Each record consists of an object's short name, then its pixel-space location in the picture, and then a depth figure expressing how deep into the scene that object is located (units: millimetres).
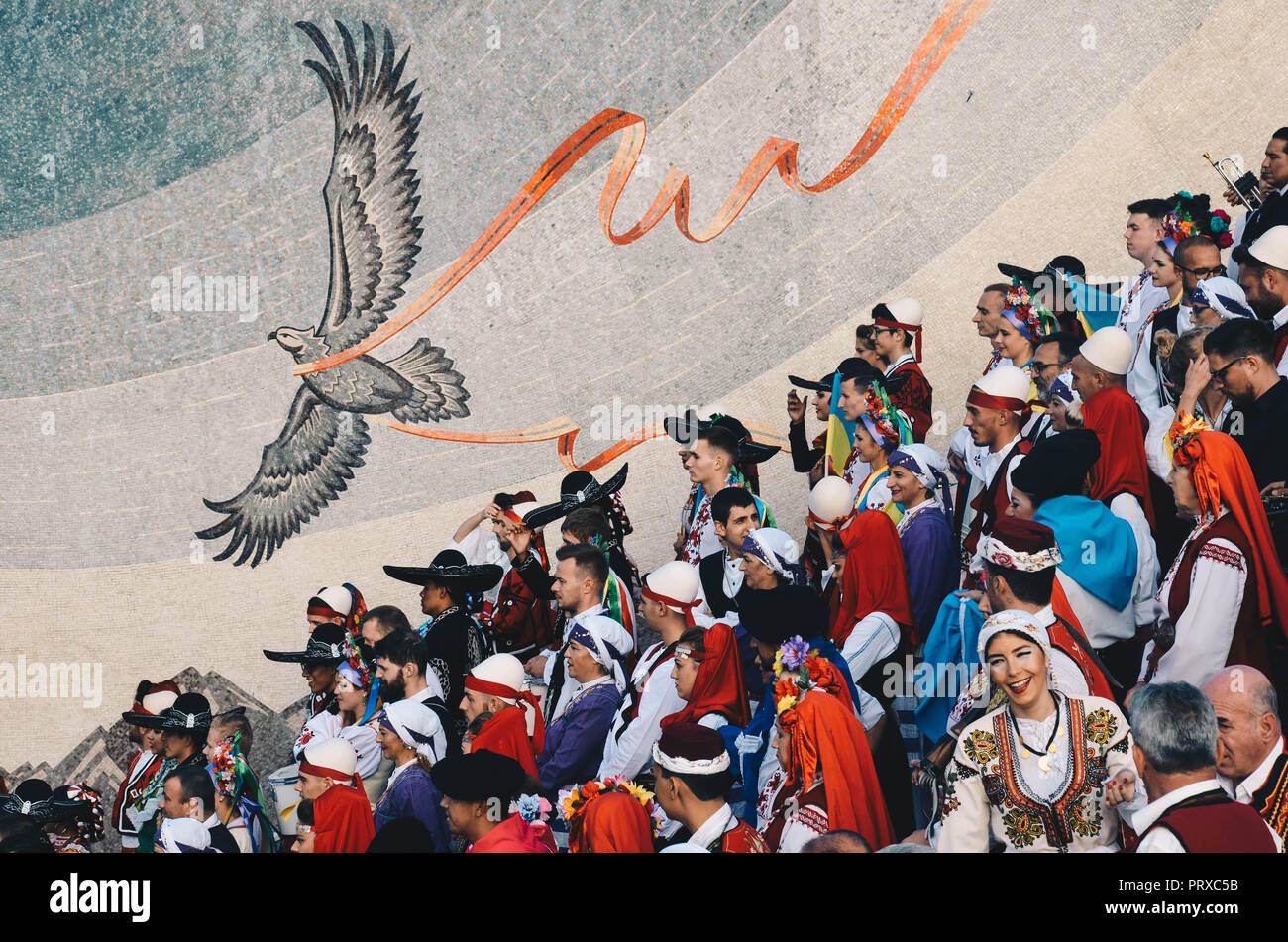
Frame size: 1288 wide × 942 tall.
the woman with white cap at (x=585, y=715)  6480
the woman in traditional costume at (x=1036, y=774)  4461
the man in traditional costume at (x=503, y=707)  6523
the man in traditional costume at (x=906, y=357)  8547
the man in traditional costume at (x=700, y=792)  5004
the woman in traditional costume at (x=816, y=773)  5164
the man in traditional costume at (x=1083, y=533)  6164
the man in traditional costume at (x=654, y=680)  6266
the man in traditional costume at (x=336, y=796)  6230
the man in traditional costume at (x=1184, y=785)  3820
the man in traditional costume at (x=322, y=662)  8109
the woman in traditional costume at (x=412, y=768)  6383
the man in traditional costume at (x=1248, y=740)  4539
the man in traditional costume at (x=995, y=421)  7129
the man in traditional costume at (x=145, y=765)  8148
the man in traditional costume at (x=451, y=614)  7602
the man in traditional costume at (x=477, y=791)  5570
